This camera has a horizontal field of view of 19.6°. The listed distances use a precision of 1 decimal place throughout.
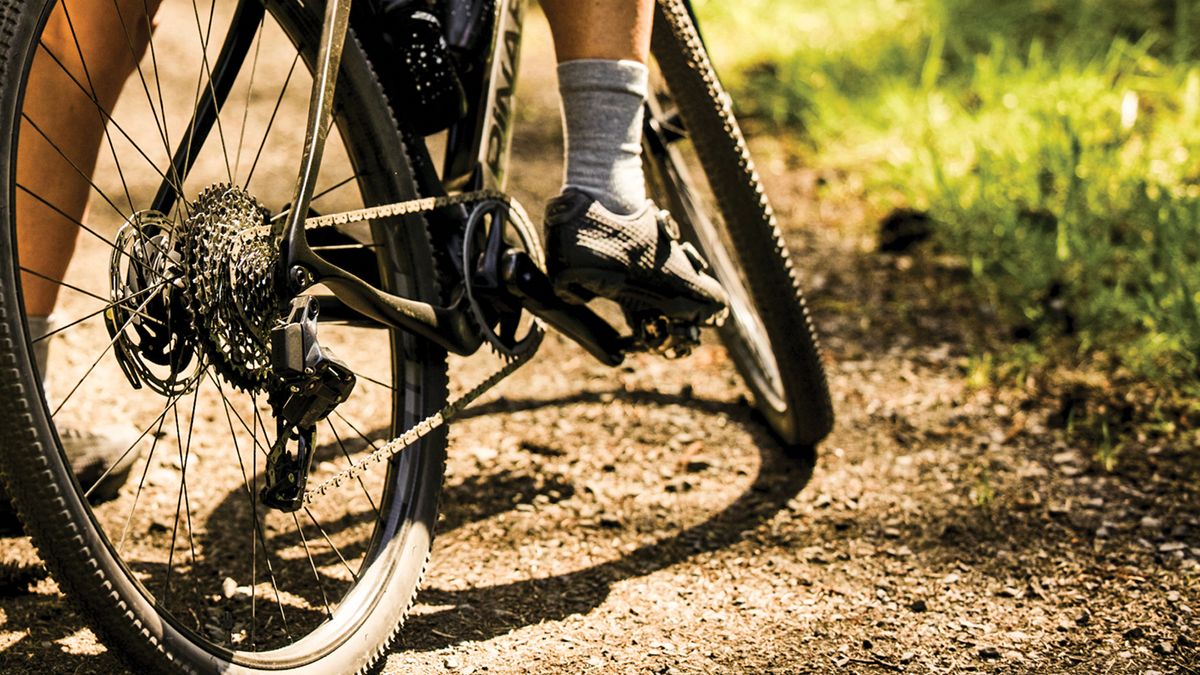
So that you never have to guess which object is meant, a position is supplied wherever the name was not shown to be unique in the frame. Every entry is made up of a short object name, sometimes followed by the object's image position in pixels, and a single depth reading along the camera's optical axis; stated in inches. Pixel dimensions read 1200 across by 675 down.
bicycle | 111.1
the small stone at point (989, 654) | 124.1
